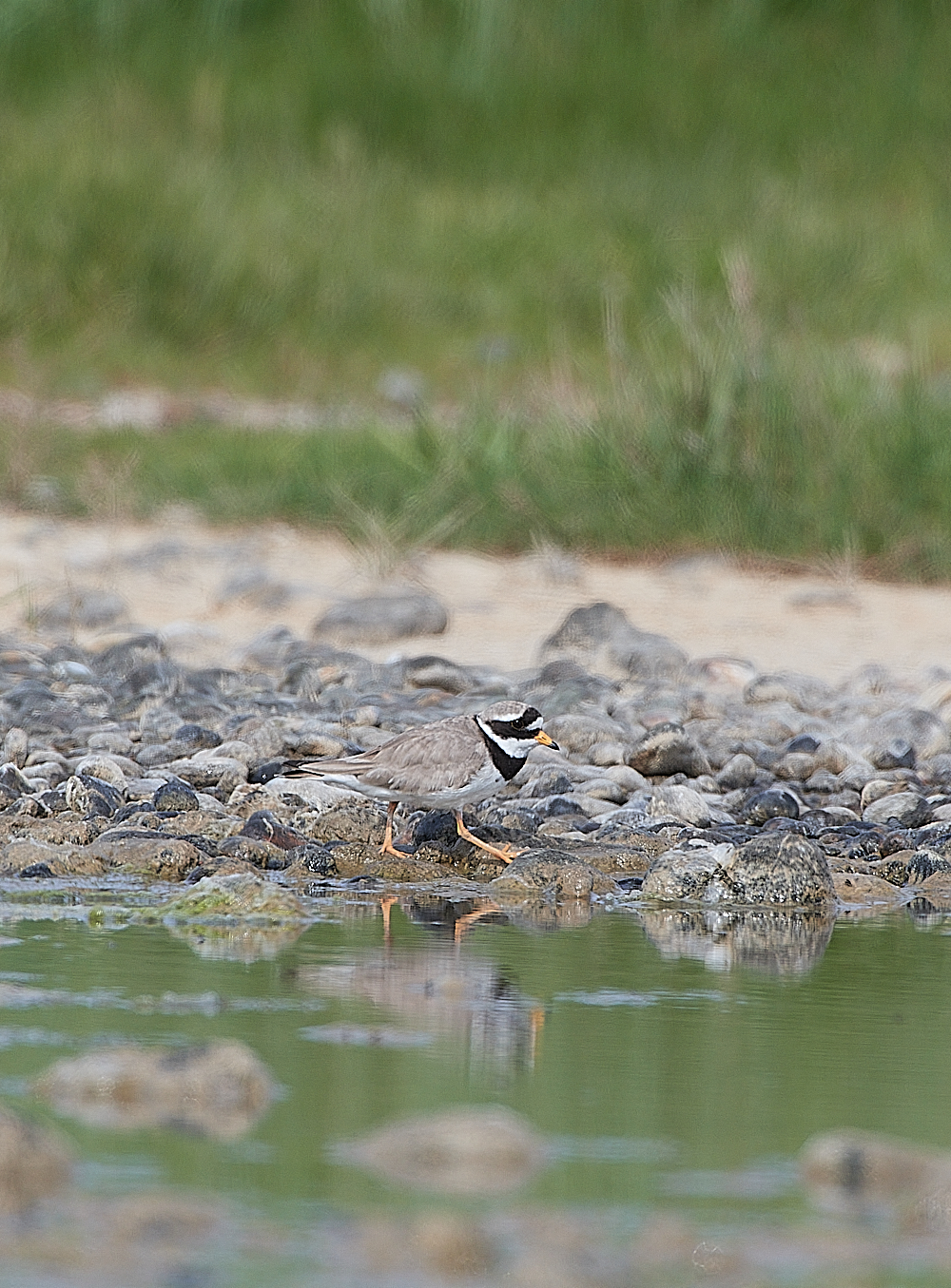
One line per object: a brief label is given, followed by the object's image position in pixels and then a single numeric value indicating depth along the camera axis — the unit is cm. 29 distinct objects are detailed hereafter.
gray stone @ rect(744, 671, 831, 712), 1496
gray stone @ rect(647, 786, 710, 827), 1204
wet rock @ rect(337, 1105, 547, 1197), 606
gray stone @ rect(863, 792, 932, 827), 1216
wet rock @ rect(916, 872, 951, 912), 1076
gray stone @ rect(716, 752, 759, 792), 1301
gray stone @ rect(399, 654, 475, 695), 1523
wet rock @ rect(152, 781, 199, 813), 1156
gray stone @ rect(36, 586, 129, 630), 1697
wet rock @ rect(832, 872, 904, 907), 1067
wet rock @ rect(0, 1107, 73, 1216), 577
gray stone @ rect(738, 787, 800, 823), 1223
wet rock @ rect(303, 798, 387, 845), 1158
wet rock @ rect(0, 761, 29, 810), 1175
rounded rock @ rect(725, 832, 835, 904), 1048
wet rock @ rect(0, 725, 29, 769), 1255
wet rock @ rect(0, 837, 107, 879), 1047
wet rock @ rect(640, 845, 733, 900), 1057
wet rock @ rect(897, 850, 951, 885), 1107
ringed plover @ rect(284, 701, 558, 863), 1093
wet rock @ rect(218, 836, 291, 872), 1088
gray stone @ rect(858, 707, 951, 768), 1370
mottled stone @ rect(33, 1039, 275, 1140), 656
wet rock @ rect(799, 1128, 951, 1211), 602
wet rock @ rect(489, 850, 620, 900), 1066
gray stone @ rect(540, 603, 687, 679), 1573
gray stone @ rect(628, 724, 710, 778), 1293
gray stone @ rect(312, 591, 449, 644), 1678
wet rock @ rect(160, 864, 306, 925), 971
